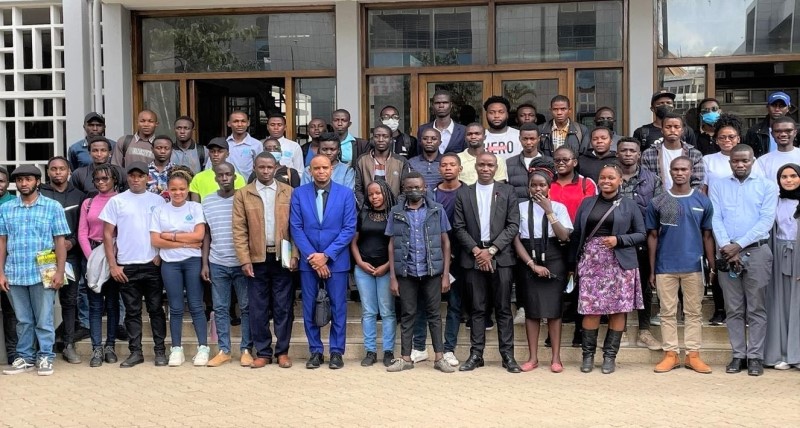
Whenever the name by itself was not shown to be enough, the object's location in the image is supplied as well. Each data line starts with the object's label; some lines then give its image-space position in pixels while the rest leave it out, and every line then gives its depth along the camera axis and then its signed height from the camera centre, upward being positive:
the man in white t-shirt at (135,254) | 7.97 -0.56
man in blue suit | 7.77 -0.38
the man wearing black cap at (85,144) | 9.47 +0.56
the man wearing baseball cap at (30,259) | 7.86 -0.58
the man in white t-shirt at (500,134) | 8.83 +0.57
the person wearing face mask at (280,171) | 8.48 +0.21
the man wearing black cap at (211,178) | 8.46 +0.15
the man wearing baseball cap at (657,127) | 8.81 +0.62
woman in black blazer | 7.38 -0.56
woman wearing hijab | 7.54 -0.89
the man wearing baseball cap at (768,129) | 8.85 +0.59
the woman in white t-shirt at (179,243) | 7.96 -0.46
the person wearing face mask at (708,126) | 8.95 +0.63
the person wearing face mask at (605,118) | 9.38 +0.76
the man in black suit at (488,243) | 7.57 -0.48
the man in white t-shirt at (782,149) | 8.03 +0.34
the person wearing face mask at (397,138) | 9.17 +0.56
